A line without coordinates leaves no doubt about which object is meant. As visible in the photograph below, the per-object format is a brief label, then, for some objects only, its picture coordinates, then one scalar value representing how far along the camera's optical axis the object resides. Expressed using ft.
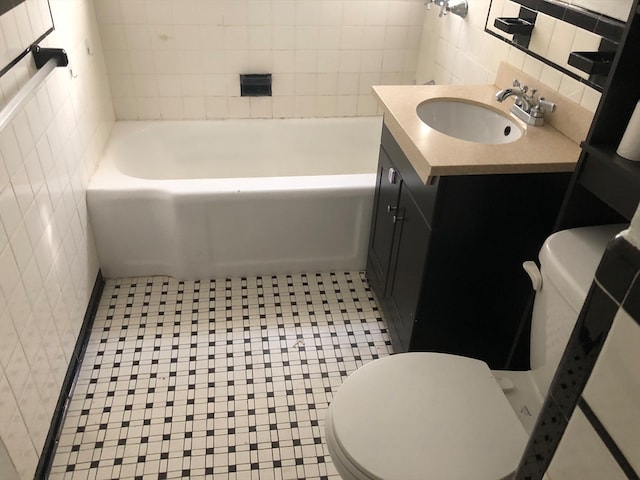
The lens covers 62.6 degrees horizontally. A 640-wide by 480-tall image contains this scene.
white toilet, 3.83
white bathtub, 7.26
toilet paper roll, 3.58
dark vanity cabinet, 4.99
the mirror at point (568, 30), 4.68
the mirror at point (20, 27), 4.66
